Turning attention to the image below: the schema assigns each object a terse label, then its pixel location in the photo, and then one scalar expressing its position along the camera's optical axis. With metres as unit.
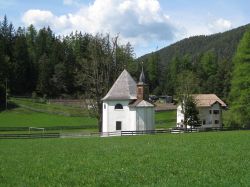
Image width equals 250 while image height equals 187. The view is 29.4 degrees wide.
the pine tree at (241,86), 64.12
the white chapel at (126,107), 62.56
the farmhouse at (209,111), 84.50
